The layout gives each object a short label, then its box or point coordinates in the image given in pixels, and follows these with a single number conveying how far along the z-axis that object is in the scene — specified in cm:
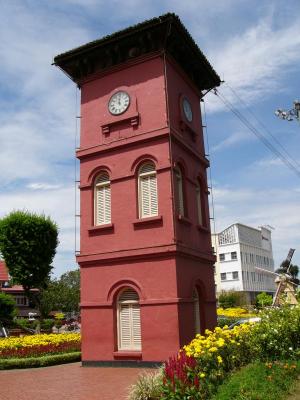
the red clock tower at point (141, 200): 1503
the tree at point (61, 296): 5472
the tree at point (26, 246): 2564
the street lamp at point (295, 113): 1547
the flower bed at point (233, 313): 3893
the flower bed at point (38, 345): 1752
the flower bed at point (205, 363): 875
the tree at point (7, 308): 3556
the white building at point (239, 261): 7306
